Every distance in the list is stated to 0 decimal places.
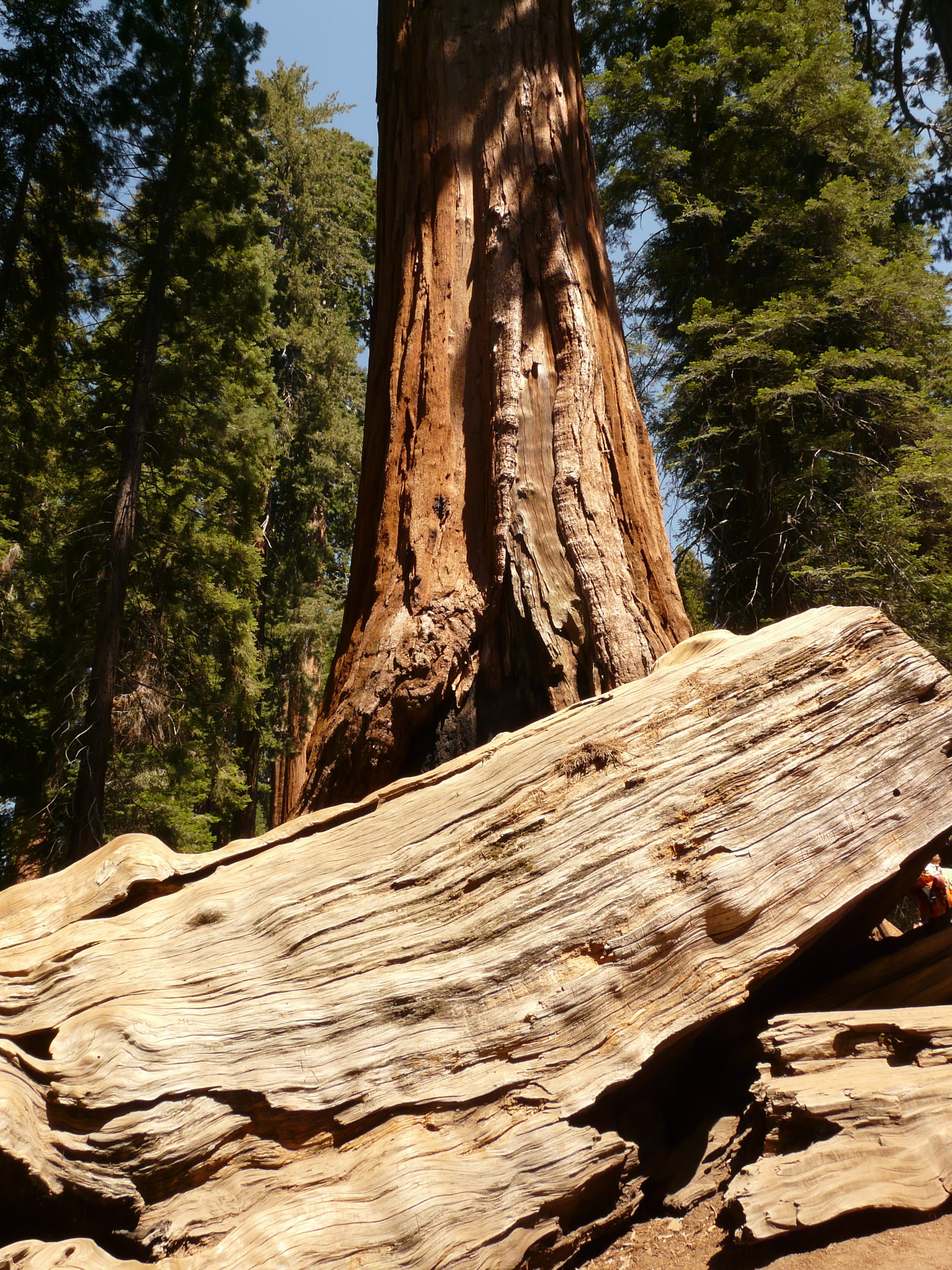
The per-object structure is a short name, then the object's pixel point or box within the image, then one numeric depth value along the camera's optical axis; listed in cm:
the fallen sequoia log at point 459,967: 216
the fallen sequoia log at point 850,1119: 196
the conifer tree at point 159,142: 899
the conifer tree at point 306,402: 1716
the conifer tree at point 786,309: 923
